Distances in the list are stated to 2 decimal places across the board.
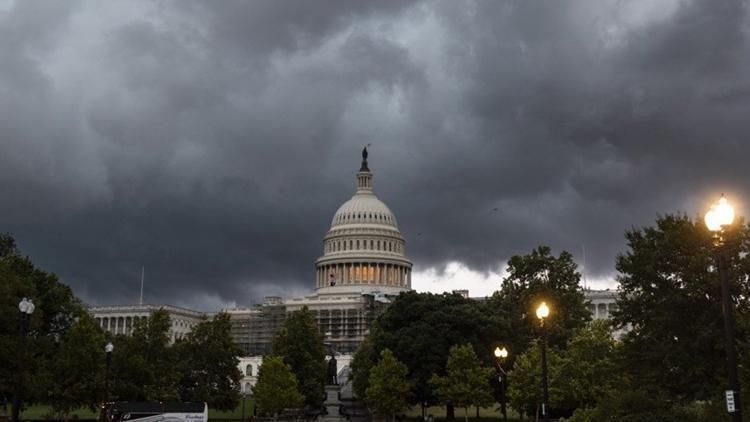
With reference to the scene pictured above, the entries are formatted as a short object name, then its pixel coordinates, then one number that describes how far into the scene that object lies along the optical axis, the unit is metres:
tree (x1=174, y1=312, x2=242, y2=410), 70.94
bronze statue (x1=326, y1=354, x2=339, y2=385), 86.65
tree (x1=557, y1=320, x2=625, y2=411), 59.59
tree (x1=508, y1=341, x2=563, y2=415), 61.28
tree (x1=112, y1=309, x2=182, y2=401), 64.44
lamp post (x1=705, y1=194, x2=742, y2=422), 16.55
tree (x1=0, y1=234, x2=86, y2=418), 55.81
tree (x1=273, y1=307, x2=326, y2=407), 85.62
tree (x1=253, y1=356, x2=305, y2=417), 74.56
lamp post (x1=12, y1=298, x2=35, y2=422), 29.00
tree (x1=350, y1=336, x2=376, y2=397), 86.66
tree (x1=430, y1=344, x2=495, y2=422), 68.44
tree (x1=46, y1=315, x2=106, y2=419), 59.62
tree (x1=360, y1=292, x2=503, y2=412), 77.56
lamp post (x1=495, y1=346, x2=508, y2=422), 42.68
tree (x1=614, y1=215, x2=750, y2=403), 43.61
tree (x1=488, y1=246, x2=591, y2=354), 80.62
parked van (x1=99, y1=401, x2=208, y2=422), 40.79
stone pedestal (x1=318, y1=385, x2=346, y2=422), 79.88
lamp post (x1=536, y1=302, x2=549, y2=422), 30.16
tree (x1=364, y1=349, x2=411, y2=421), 72.31
